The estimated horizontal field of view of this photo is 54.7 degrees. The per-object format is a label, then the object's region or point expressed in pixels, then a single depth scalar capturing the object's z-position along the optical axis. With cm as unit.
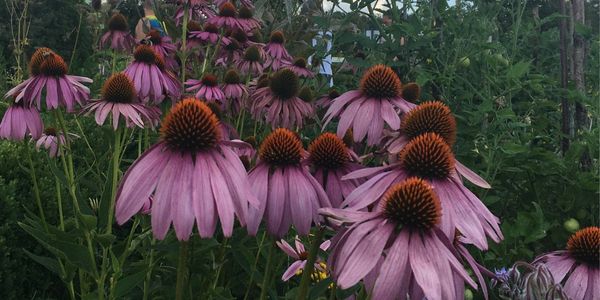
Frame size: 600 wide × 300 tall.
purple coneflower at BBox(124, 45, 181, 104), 163
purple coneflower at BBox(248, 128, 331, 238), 86
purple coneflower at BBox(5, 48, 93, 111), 140
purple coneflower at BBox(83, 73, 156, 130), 135
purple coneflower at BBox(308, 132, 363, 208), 98
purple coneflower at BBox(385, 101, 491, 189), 105
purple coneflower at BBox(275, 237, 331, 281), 121
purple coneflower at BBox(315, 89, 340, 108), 196
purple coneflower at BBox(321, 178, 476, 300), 68
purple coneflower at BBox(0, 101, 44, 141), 144
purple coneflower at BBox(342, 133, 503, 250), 82
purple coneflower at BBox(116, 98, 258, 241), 72
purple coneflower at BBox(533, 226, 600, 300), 95
